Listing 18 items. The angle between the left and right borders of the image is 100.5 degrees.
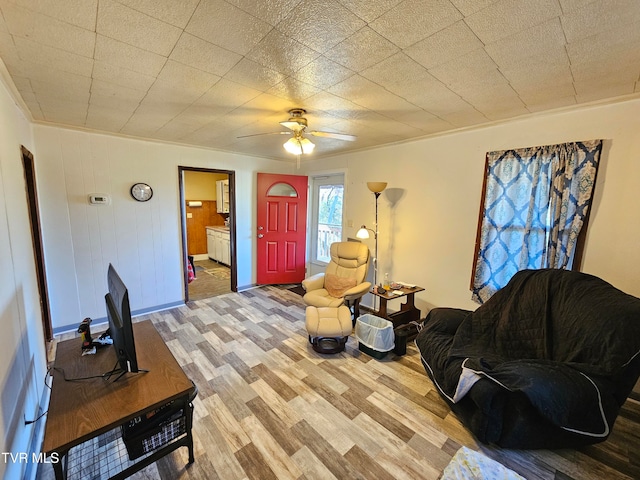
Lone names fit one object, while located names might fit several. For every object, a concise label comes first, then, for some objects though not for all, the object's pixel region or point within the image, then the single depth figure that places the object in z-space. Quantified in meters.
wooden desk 1.14
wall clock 3.31
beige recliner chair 3.13
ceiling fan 2.27
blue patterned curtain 2.11
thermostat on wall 3.06
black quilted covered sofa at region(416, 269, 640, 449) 1.44
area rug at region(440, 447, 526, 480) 1.18
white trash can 2.56
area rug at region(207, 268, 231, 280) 5.27
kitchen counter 5.86
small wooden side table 2.94
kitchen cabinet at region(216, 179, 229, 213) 6.15
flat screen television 1.32
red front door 4.55
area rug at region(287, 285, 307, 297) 4.46
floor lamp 3.18
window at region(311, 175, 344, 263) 4.47
